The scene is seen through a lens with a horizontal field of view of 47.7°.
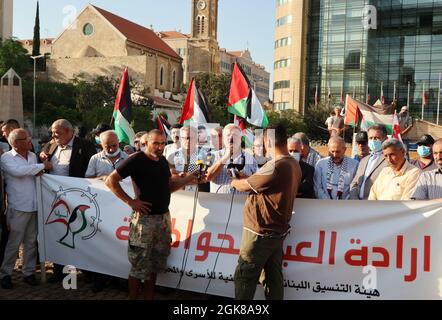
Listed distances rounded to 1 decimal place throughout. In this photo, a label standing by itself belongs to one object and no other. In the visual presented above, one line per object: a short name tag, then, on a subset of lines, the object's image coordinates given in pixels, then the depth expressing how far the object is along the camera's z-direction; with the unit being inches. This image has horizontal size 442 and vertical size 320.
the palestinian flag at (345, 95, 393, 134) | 519.3
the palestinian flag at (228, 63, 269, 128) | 308.3
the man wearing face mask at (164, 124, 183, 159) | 303.7
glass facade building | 2598.4
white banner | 186.7
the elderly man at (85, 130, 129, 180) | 249.8
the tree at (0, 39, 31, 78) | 2263.8
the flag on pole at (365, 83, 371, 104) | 2447.0
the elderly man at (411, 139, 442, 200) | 196.7
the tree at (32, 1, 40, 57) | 2684.5
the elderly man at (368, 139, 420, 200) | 198.8
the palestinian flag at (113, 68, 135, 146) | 323.3
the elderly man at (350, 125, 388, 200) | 230.5
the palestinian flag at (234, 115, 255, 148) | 326.0
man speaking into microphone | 213.2
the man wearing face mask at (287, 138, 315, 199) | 221.5
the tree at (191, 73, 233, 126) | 2304.4
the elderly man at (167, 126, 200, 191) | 251.3
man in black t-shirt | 199.0
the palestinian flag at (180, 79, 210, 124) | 332.8
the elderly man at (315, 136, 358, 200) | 231.5
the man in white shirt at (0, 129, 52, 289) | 236.5
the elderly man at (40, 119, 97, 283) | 251.1
